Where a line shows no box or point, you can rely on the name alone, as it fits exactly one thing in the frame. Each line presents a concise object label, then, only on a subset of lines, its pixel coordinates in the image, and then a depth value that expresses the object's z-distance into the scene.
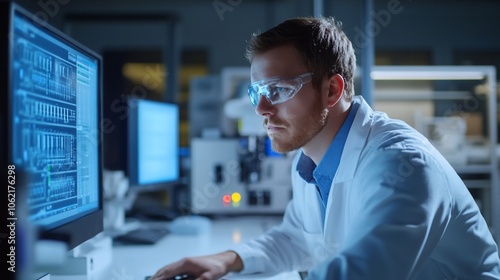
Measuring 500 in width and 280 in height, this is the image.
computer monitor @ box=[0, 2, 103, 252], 0.60
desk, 1.15
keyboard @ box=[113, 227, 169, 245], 1.51
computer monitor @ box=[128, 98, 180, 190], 1.61
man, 0.70
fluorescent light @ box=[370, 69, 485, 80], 2.93
